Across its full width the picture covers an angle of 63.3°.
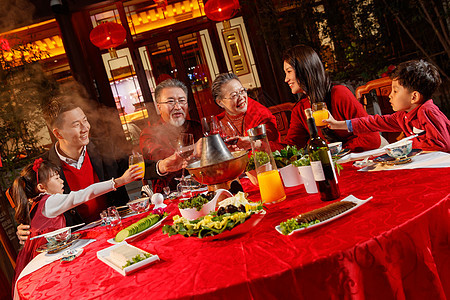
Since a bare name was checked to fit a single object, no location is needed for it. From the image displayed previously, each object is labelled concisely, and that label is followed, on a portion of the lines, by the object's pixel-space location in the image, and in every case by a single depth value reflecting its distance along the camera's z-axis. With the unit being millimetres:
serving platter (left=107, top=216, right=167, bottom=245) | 1488
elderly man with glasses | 3064
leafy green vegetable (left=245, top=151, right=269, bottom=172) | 1518
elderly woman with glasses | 3176
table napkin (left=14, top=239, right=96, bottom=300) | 1523
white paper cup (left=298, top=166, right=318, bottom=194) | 1464
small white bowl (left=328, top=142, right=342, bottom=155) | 1958
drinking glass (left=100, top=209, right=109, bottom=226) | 1851
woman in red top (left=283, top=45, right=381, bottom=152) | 2652
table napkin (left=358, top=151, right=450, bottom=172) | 1457
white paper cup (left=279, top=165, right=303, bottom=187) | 1609
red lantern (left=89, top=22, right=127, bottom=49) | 4973
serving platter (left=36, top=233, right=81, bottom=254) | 1671
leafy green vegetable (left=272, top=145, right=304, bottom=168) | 1675
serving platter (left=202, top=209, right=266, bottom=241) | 1200
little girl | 2205
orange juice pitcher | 1479
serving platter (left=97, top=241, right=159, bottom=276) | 1141
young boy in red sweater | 2020
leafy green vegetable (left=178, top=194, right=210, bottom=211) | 1481
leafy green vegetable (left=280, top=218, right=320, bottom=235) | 1104
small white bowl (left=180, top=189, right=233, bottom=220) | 1477
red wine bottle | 1311
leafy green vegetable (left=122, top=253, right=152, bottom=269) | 1162
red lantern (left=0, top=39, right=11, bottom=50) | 4604
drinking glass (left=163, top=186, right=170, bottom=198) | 2277
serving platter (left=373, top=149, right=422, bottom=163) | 1660
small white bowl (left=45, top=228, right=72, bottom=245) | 1703
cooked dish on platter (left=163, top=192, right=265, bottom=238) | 1195
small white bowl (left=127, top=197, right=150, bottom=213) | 2049
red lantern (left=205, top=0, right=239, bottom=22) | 4652
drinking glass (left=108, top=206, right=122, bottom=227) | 1823
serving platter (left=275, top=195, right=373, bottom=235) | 1093
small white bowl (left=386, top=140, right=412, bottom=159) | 1636
